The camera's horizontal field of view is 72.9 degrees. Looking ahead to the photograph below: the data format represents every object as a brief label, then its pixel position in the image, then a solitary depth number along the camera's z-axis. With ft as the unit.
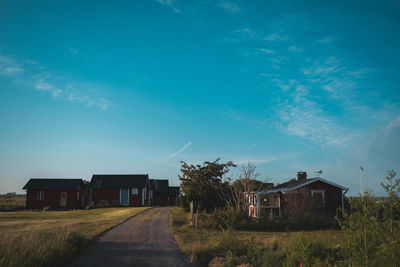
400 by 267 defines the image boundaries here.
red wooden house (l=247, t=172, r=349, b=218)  71.78
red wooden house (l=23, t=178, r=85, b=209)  137.93
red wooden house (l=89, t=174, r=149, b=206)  140.49
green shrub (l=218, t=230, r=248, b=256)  31.42
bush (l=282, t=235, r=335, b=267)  21.41
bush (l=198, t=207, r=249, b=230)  58.90
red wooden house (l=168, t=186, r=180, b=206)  187.42
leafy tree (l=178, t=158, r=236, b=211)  73.46
